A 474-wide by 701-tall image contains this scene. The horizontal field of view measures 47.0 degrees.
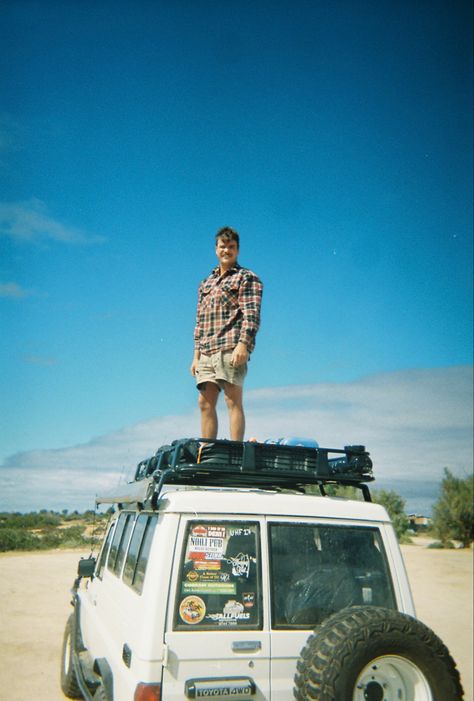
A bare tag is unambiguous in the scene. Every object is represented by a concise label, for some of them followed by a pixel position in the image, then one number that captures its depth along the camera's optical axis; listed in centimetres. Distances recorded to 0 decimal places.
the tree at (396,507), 3020
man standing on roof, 511
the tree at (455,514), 3050
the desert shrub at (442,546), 2823
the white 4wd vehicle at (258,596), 281
